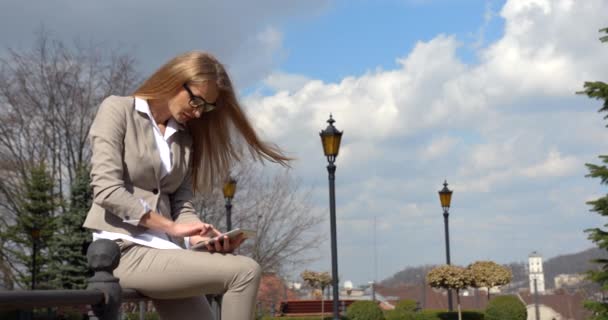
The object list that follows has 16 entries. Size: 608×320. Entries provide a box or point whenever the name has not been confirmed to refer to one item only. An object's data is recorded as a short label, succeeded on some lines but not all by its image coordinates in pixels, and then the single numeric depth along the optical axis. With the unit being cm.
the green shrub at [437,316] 2622
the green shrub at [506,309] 2544
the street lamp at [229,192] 2292
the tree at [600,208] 1756
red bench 3359
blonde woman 290
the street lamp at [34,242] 2842
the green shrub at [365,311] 2438
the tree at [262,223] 3525
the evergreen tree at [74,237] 2903
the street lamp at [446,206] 2506
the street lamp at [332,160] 1639
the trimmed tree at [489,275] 2248
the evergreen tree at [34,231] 2948
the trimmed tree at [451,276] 2262
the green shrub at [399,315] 2582
